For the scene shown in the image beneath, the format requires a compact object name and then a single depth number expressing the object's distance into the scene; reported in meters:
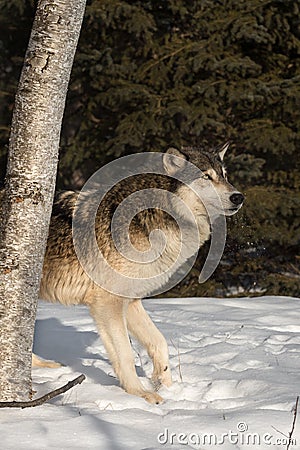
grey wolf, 9.31
